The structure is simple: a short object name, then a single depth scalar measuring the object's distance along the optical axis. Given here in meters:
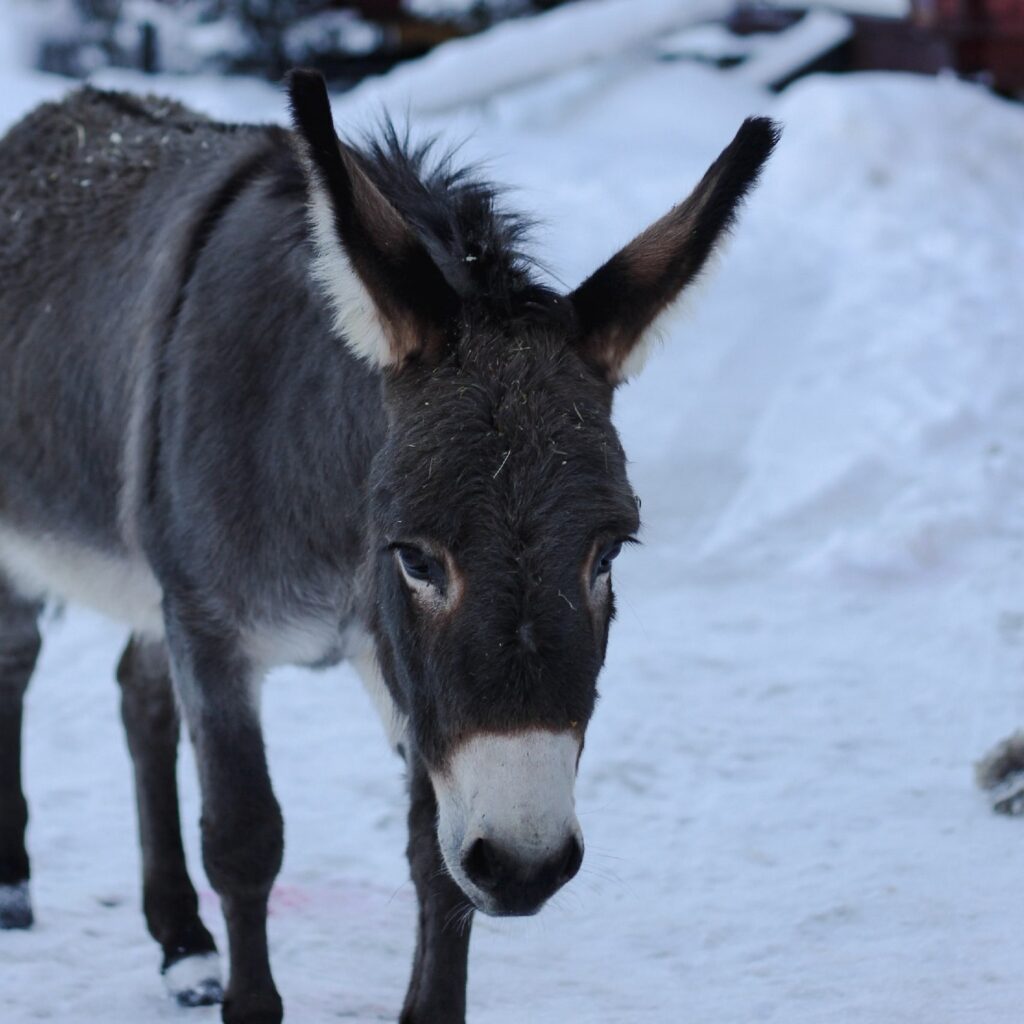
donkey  5.01
